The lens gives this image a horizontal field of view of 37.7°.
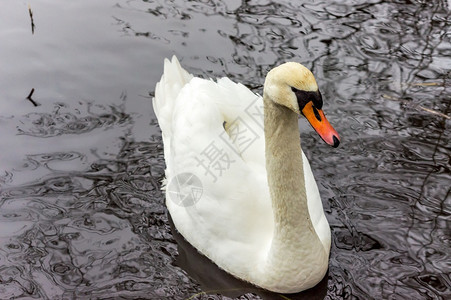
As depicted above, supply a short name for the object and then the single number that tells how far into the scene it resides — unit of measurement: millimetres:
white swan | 4426
